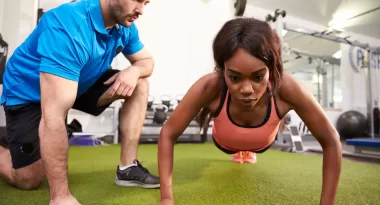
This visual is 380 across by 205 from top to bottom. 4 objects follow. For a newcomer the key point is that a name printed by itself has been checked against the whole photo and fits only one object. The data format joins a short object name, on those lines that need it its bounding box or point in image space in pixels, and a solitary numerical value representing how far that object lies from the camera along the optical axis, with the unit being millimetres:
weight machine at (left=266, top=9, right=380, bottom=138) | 3564
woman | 807
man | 889
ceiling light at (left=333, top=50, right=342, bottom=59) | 6228
